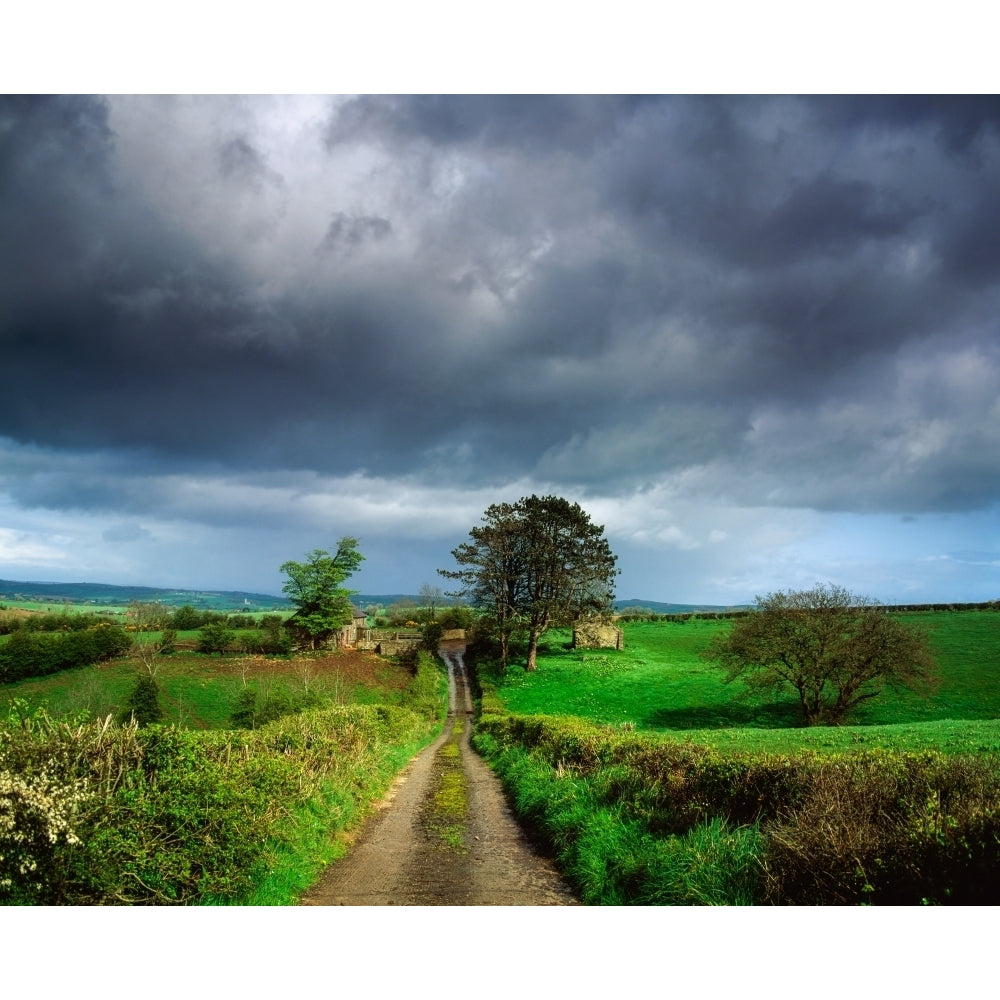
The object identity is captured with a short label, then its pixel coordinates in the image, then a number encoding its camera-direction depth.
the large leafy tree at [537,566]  57.06
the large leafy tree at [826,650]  37.41
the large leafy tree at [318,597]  75.75
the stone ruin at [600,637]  62.78
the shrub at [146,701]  40.65
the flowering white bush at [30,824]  6.14
